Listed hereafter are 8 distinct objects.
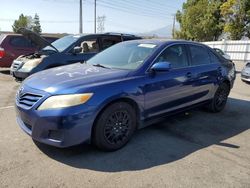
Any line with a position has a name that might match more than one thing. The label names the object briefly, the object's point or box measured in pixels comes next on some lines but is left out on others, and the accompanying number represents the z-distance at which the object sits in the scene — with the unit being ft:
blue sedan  8.20
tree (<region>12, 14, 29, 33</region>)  162.98
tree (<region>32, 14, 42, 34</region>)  214.34
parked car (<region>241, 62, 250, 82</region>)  26.79
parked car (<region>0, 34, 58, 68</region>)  27.08
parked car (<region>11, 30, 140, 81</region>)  17.21
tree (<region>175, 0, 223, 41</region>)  77.33
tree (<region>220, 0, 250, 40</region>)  63.92
